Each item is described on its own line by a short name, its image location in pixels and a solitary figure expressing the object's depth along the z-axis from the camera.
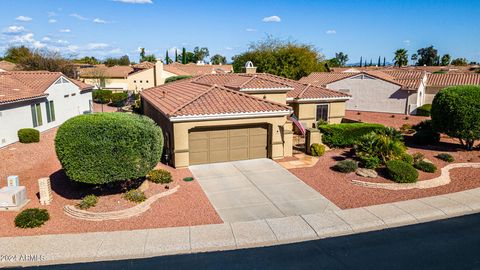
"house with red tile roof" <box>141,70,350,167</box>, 17.88
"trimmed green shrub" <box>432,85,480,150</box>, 20.02
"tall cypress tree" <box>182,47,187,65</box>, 97.88
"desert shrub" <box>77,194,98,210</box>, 12.77
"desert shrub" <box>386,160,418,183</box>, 15.89
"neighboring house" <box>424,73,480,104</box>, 39.31
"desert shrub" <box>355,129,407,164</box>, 17.84
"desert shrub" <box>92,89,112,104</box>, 52.96
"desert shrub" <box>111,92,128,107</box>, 49.10
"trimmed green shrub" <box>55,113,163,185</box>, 12.48
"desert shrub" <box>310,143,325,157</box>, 20.36
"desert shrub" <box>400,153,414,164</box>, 17.95
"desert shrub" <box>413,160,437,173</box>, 17.50
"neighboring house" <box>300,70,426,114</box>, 37.62
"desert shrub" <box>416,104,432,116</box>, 36.49
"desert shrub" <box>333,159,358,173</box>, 17.23
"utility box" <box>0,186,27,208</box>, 12.75
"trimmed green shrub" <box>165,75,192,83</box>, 51.48
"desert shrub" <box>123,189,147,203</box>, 13.48
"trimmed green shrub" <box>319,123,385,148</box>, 21.86
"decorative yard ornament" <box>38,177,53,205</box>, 13.13
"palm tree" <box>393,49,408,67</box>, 87.45
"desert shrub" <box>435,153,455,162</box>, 19.55
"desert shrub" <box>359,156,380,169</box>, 17.47
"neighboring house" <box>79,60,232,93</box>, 60.41
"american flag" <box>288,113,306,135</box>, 22.83
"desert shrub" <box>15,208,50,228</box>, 11.51
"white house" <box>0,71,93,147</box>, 22.69
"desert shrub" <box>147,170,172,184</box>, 15.51
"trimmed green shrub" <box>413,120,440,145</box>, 23.16
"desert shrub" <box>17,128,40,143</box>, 23.36
